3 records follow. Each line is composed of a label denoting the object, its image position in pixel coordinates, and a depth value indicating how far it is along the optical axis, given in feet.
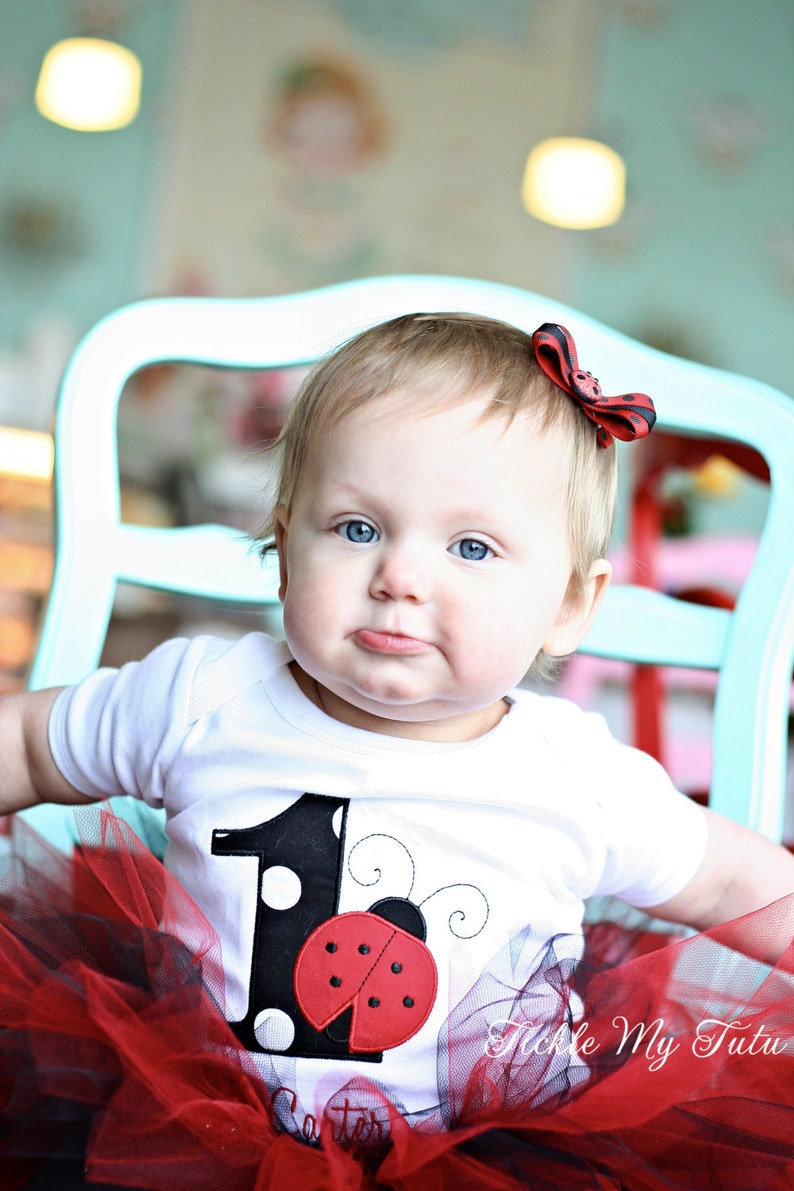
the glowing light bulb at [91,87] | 13.97
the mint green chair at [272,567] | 3.04
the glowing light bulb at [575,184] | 14.35
